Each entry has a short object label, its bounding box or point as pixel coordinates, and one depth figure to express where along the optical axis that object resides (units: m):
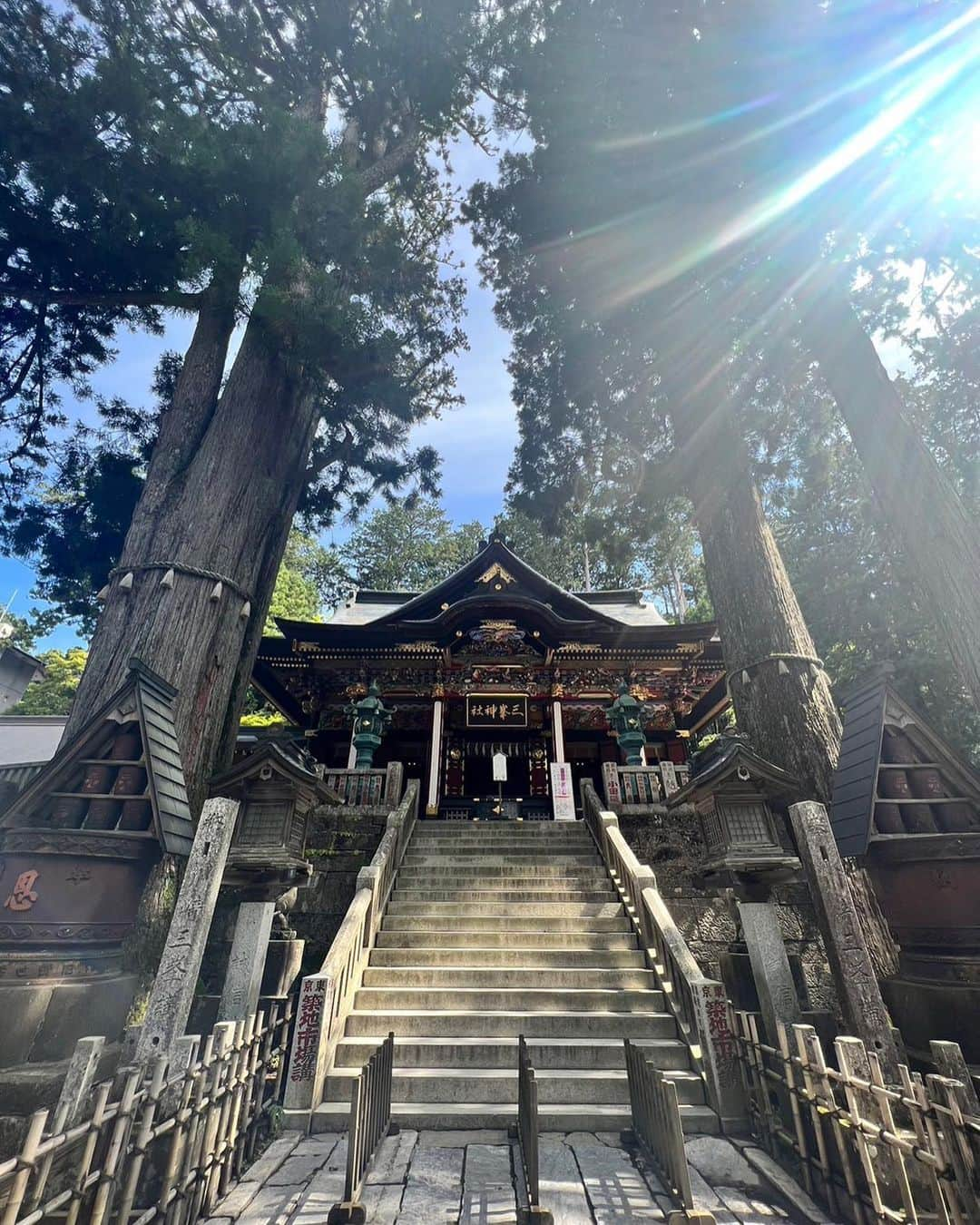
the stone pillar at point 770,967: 4.00
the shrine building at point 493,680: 12.21
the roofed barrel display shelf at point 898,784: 3.41
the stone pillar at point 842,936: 3.16
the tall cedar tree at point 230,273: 6.57
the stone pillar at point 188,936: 3.32
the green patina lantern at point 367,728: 9.31
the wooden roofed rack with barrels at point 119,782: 3.61
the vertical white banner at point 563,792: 9.24
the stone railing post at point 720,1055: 3.73
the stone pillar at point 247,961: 4.30
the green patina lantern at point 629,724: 9.32
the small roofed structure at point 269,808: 4.77
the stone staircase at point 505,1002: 3.93
